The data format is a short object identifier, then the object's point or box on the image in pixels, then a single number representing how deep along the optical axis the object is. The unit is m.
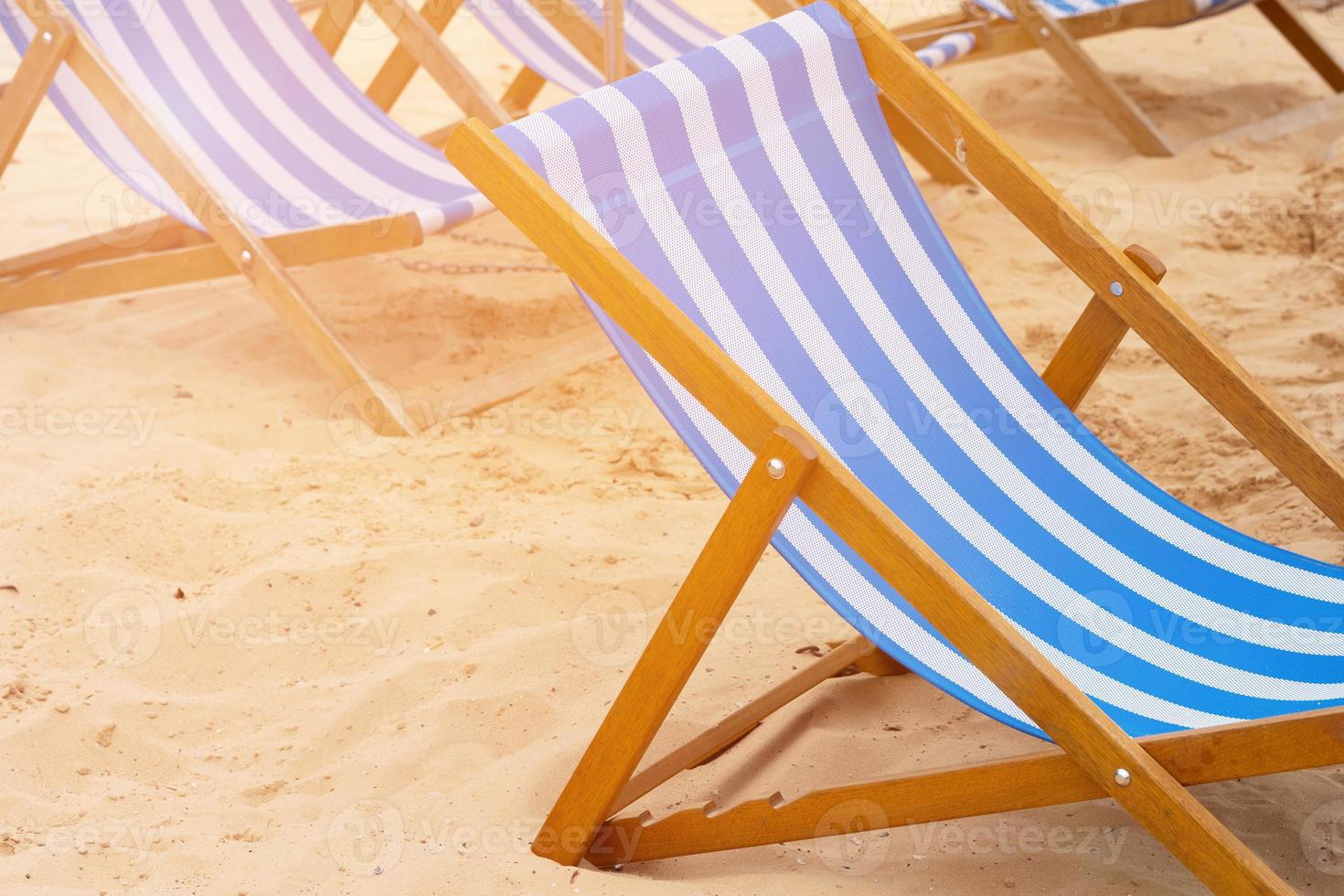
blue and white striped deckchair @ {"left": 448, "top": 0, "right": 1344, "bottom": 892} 3.12
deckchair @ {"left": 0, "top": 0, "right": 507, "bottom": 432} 6.15
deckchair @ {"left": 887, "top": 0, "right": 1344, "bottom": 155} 9.20
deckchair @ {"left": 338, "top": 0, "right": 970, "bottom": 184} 7.60
